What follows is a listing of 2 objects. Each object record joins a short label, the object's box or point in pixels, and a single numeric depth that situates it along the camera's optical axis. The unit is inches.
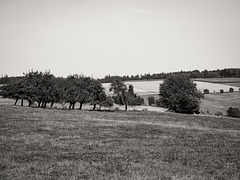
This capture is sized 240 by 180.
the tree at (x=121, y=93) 3257.9
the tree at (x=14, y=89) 2632.9
